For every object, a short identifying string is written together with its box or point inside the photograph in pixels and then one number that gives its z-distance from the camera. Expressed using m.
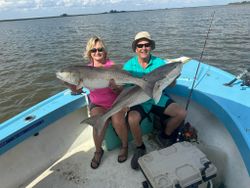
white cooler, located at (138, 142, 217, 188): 1.64
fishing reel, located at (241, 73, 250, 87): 2.42
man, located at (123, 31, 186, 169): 2.25
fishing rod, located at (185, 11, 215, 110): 2.40
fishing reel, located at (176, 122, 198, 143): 2.33
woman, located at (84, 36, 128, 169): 2.28
